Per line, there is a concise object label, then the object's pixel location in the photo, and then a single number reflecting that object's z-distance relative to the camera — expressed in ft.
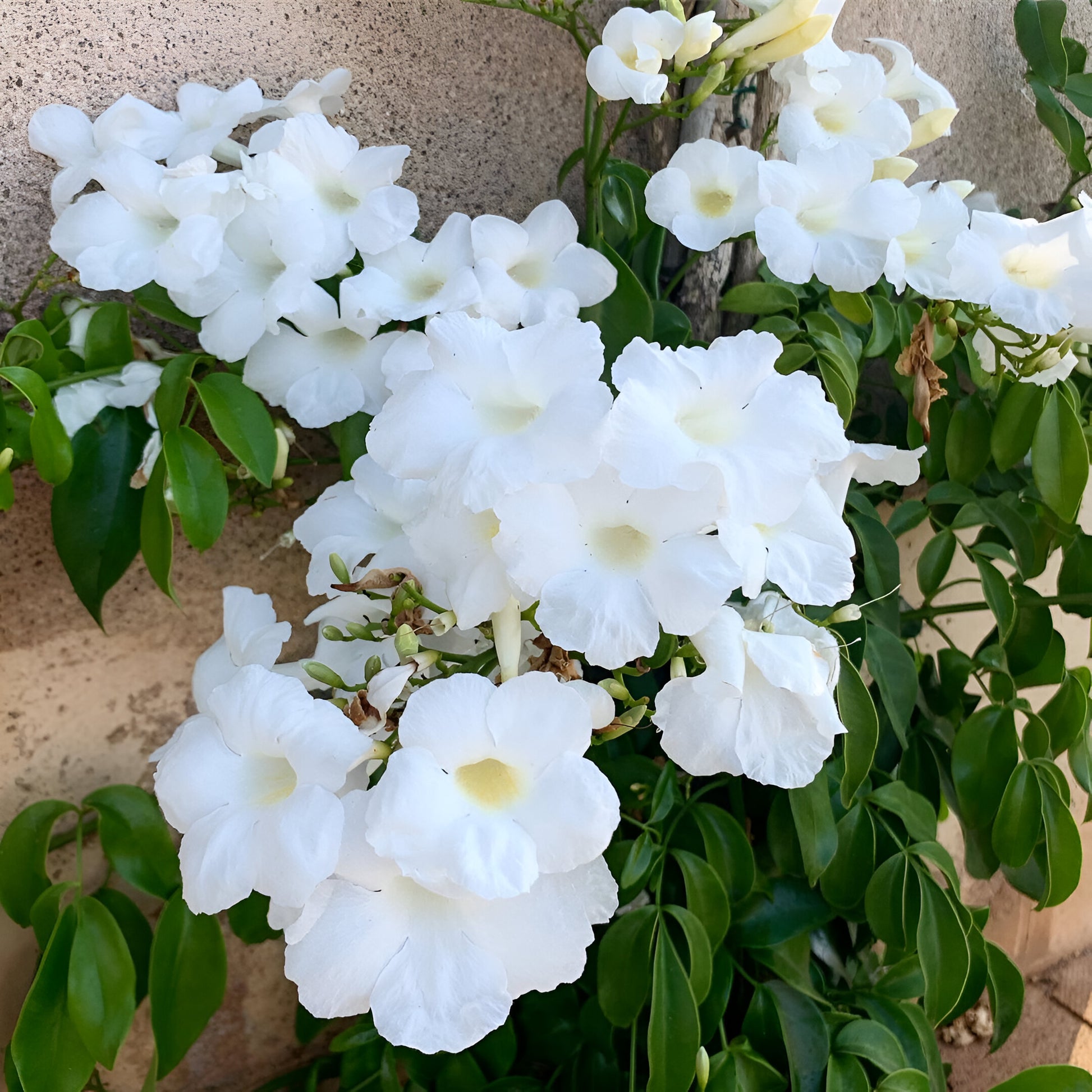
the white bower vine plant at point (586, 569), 1.44
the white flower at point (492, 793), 1.36
